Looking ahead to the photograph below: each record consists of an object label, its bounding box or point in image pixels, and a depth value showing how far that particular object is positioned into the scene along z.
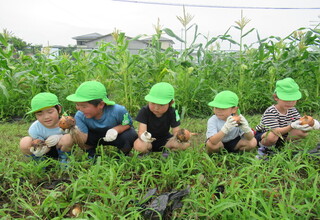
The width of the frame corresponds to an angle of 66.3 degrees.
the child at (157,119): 1.98
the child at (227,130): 1.96
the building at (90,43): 27.31
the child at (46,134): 1.94
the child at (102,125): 2.05
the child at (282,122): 2.16
